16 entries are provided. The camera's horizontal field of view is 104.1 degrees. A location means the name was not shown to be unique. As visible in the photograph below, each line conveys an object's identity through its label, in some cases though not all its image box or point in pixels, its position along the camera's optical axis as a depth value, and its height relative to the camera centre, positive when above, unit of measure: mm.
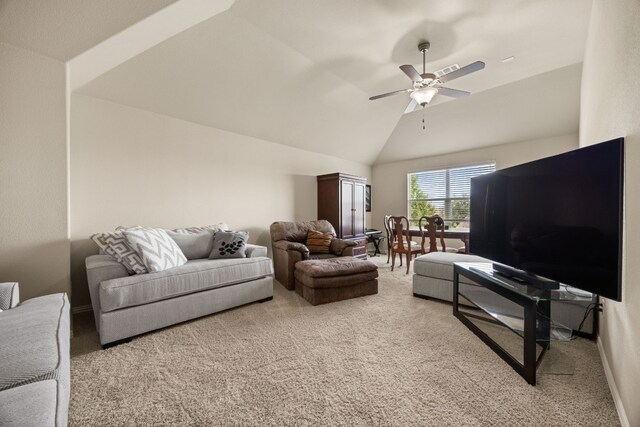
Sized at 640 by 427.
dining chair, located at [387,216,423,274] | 4141 -609
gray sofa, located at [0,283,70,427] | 714 -576
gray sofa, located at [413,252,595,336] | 2760 -761
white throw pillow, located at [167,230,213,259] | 2945 -423
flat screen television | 1239 -60
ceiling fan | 2486 +1385
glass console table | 1553 -813
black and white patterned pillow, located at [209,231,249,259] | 2963 -454
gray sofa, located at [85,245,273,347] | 1954 -770
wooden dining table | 3945 -461
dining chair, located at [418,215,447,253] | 3917 -348
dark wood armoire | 4816 +77
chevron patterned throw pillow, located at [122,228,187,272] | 2240 -385
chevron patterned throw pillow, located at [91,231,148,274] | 2182 -391
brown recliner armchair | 3291 -550
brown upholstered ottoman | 2822 -842
